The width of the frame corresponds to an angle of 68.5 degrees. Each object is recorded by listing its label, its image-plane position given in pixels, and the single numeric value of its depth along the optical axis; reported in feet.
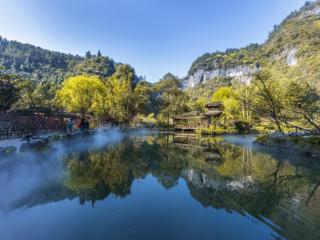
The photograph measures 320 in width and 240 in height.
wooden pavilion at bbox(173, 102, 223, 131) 104.58
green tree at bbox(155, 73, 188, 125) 131.44
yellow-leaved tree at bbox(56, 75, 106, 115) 114.52
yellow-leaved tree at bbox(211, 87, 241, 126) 101.24
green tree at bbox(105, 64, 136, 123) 121.80
